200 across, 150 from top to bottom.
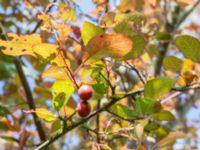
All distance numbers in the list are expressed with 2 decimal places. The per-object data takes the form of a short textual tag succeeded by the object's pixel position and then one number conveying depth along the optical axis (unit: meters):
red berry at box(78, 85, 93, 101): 0.59
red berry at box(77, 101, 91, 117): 0.60
